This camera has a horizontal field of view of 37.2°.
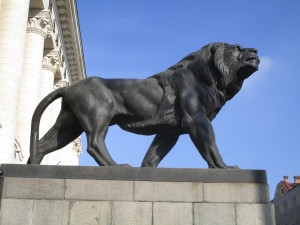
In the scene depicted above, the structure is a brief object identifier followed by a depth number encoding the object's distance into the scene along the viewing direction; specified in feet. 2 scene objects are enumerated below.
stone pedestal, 22.84
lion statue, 25.93
